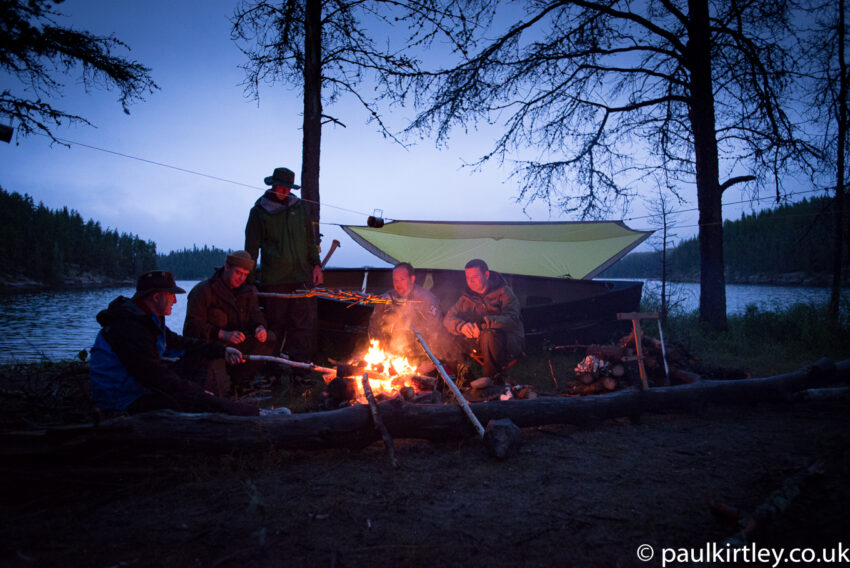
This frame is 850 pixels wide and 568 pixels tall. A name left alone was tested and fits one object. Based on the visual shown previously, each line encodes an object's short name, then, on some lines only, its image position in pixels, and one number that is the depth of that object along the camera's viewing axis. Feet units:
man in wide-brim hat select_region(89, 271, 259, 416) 9.95
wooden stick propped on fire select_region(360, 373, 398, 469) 9.79
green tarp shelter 29.03
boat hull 22.33
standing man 18.12
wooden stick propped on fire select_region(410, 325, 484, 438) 10.78
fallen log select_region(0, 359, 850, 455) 8.56
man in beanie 14.38
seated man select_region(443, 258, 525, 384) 16.94
